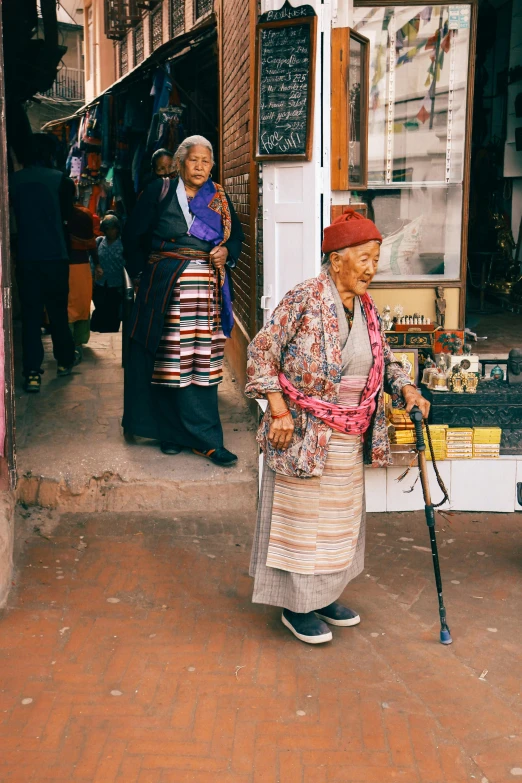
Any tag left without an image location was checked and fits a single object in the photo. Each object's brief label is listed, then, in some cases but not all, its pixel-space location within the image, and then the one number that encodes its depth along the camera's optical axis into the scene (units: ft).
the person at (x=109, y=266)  31.55
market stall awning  31.24
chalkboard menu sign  18.11
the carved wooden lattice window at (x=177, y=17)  55.77
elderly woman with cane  12.84
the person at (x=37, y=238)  24.62
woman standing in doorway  18.90
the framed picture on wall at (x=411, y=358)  21.08
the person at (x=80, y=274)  28.14
